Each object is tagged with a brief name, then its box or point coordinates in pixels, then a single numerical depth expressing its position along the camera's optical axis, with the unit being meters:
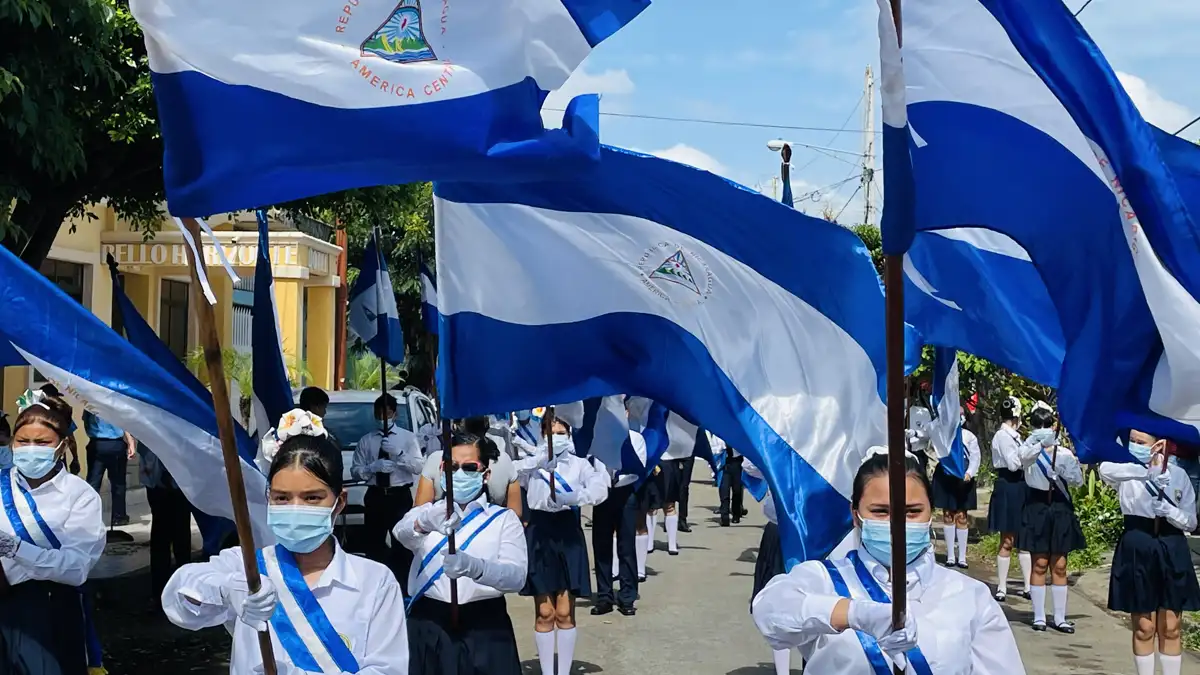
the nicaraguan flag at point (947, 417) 8.19
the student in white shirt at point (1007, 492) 11.73
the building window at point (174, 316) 23.03
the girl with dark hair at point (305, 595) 3.72
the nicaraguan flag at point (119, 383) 5.13
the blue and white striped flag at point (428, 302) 9.53
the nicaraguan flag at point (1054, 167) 4.04
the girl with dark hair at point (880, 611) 3.69
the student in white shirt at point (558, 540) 8.59
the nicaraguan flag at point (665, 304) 5.47
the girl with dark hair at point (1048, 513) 10.80
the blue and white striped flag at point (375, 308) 10.32
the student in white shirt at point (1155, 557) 8.24
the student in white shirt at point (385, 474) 10.95
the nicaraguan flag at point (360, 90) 3.60
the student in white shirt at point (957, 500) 13.59
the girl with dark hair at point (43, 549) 5.46
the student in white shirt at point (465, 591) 5.62
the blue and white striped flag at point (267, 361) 6.64
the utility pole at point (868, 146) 34.53
